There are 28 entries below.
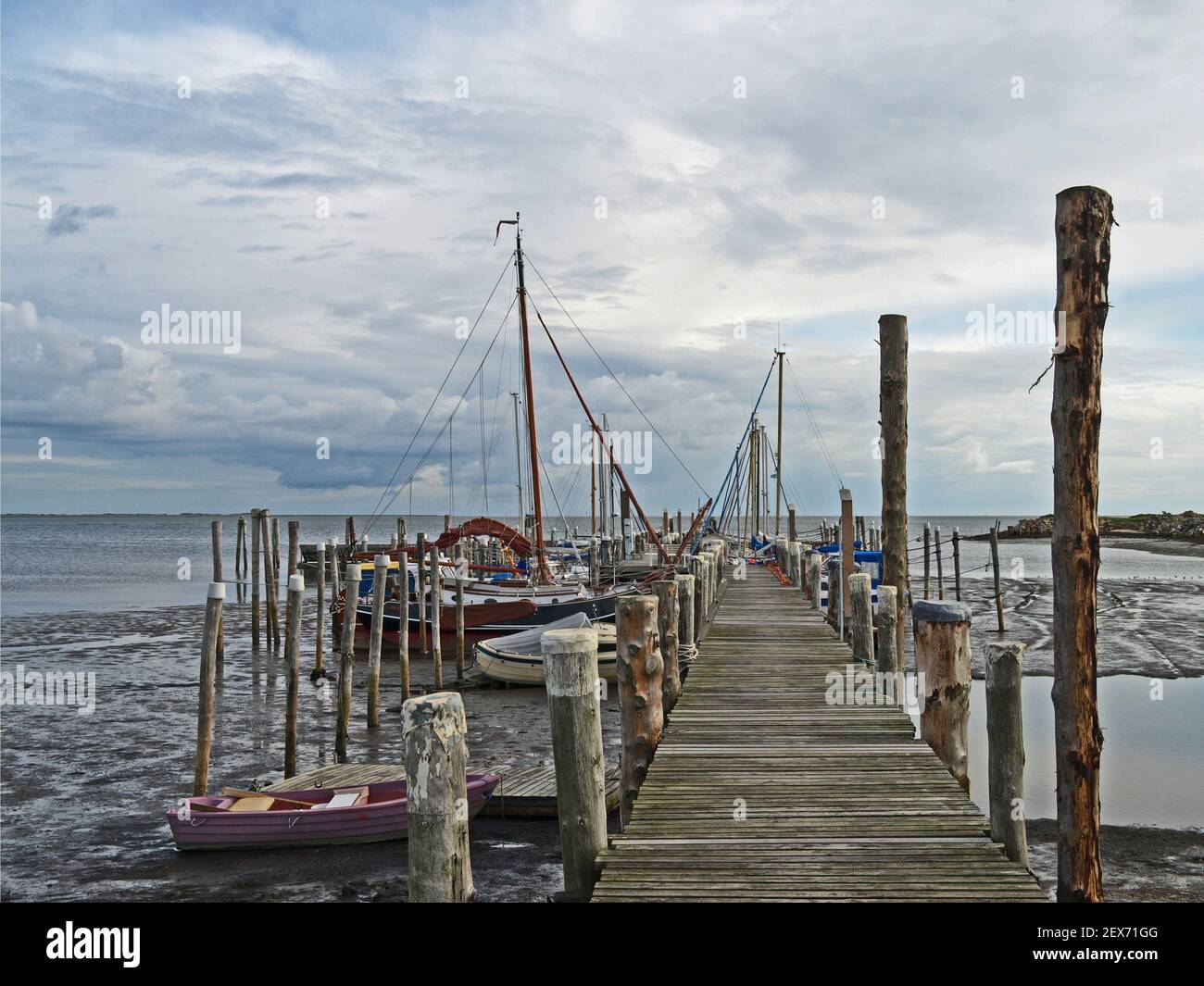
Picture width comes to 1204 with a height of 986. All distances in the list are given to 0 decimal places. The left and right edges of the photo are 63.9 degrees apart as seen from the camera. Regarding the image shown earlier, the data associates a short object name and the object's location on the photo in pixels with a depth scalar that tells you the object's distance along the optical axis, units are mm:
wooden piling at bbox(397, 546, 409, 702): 19359
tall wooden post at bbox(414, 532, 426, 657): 25312
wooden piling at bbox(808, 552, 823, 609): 18875
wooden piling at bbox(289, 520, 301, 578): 26491
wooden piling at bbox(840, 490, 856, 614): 17906
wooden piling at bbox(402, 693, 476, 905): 5141
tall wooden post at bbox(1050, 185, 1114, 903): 6531
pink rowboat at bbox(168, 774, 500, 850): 10695
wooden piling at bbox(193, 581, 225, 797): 12180
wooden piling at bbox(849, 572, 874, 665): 12141
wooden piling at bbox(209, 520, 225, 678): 22612
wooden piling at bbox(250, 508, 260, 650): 27780
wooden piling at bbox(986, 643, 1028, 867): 6070
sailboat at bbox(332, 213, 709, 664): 26188
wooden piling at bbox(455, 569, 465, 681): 21688
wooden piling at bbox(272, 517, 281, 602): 28047
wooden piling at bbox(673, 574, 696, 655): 12922
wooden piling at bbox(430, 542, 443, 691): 20578
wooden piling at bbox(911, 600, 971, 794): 7422
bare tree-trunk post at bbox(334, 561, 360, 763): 14688
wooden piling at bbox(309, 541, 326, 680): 22828
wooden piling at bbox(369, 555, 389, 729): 17175
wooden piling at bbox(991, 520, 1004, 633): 26820
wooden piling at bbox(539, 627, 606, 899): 6074
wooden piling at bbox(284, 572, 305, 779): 13430
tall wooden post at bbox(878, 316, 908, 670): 12445
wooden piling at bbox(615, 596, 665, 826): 7754
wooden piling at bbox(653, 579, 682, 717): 10039
